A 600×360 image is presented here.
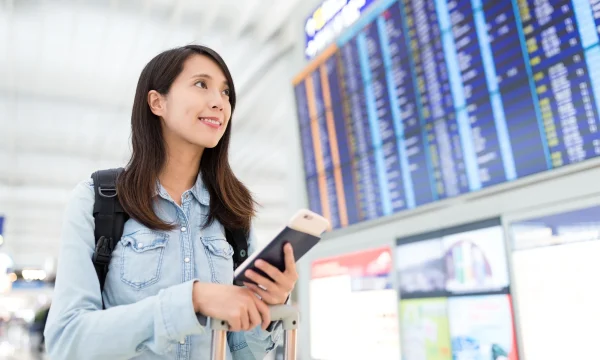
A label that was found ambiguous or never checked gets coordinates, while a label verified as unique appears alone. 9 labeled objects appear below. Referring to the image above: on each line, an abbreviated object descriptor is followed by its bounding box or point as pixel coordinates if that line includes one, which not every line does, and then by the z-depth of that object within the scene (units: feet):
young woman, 3.01
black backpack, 3.45
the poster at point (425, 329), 8.57
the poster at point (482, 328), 7.39
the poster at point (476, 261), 7.67
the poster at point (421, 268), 8.87
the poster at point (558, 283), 6.27
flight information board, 6.75
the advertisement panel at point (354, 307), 10.16
